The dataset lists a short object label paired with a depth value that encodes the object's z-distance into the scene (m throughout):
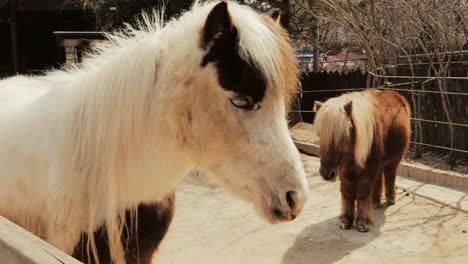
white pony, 1.58
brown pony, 4.50
